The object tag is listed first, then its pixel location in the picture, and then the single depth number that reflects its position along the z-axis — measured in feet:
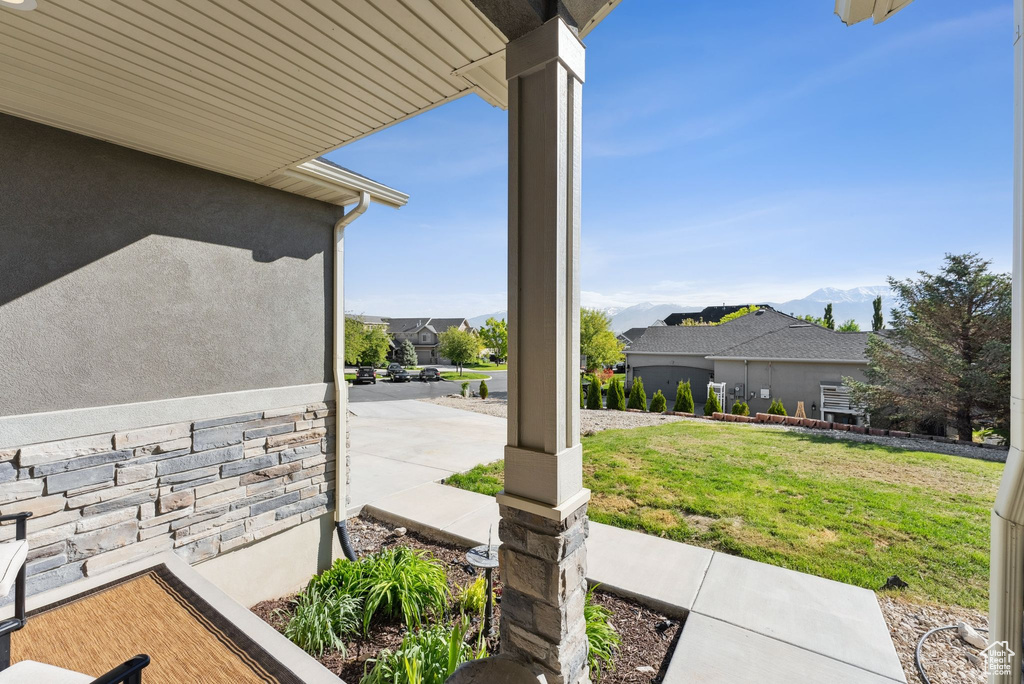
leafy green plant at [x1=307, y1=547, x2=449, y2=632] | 8.64
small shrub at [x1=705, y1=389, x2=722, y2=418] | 37.99
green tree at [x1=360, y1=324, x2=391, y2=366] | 86.33
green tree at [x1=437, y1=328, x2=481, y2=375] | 94.54
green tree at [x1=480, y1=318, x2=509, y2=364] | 90.99
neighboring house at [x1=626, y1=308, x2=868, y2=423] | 39.11
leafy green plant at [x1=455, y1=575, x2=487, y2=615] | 8.66
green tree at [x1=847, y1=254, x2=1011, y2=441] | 29.09
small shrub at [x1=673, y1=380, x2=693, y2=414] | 40.34
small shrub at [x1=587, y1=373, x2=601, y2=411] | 43.65
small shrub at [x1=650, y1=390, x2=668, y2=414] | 39.94
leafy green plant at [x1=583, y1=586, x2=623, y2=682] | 7.14
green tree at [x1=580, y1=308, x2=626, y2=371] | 61.83
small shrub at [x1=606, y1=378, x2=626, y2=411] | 42.86
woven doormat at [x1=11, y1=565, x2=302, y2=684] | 5.82
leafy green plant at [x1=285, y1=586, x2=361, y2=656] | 7.91
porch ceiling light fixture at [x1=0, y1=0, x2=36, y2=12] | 4.41
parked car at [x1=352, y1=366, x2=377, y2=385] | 67.56
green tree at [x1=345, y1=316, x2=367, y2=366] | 71.61
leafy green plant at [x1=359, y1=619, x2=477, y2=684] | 6.34
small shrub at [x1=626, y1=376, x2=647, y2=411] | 42.19
